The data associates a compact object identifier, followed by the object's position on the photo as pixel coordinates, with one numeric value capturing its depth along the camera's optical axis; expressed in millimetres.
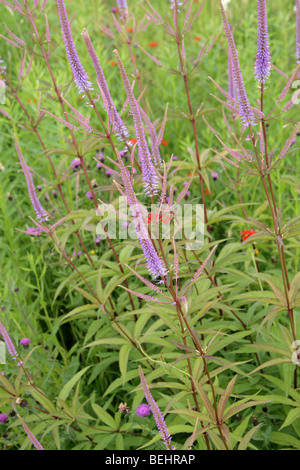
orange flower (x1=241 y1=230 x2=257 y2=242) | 1632
